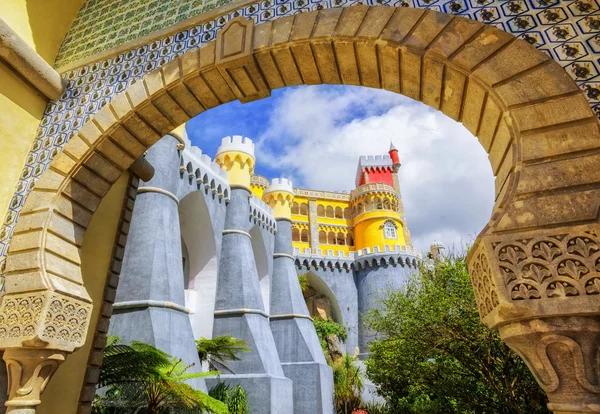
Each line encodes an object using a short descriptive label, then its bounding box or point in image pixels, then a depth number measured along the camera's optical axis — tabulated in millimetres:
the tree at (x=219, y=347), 11367
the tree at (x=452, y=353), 7578
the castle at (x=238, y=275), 10477
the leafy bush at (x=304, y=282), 24984
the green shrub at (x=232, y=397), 11739
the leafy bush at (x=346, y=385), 17344
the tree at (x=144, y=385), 6449
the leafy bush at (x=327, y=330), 23134
